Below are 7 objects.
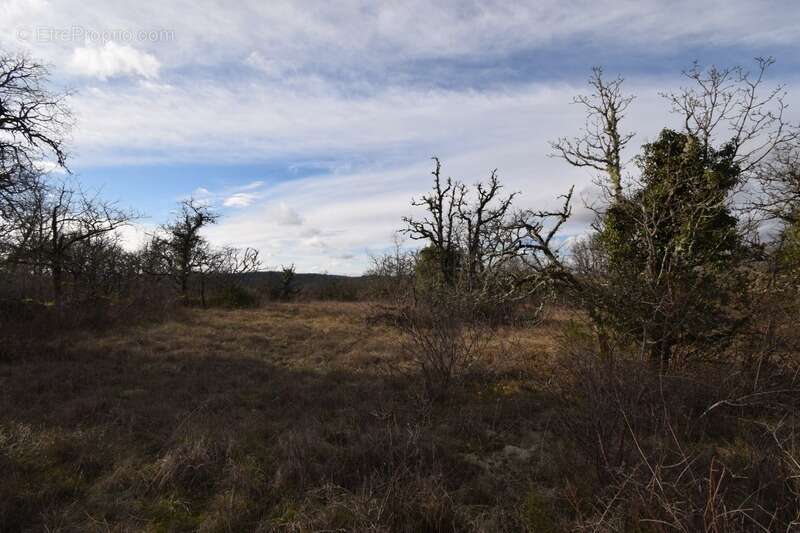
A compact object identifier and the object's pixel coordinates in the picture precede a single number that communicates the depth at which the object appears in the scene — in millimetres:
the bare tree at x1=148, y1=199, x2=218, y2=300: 26438
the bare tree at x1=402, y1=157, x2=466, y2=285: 22297
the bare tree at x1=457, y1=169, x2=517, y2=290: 7992
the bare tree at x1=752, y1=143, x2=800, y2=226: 11641
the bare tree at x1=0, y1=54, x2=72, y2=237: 10945
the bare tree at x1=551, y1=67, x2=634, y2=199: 8078
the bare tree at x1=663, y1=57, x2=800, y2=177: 6609
